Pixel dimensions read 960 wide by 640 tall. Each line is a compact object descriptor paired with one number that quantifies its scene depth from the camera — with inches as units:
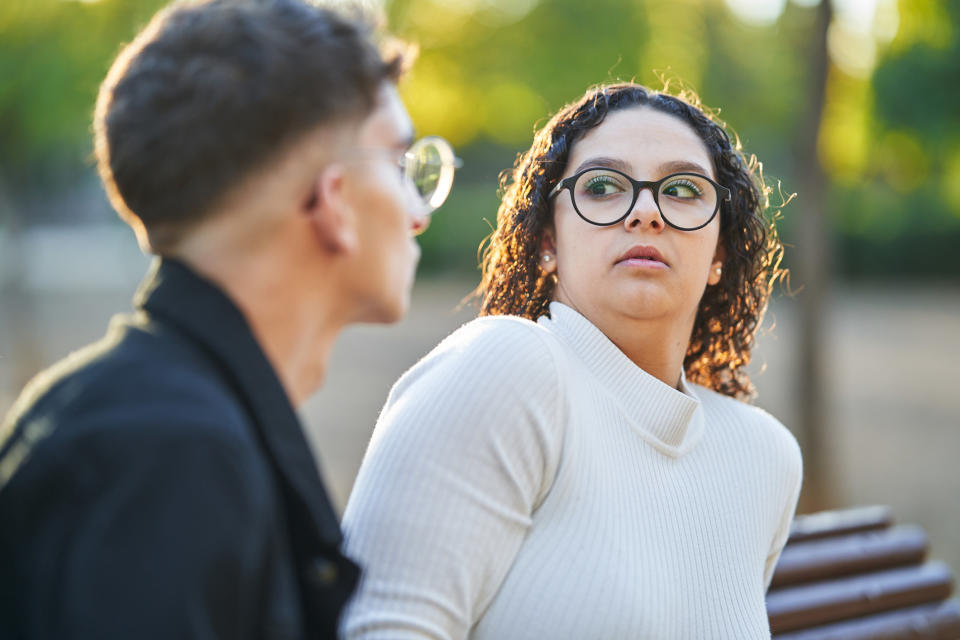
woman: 100.7
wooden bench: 115.5
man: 92.1
